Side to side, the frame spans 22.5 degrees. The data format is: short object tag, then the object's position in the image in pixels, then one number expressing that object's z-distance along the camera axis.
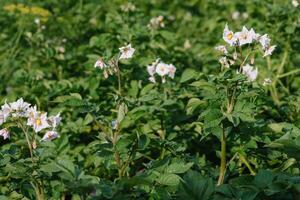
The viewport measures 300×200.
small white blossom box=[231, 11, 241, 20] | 6.32
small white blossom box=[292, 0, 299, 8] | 4.90
